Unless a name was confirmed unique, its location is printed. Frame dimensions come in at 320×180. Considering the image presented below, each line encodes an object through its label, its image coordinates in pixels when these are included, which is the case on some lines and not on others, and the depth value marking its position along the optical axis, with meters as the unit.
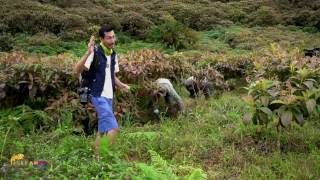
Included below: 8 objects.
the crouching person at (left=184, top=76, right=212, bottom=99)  9.57
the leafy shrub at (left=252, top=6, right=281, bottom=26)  21.61
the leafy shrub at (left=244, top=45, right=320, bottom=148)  6.11
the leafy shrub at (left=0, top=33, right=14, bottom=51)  14.90
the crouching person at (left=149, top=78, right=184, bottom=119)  8.09
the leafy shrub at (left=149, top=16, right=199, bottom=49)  16.25
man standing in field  5.91
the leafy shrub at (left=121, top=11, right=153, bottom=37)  18.58
